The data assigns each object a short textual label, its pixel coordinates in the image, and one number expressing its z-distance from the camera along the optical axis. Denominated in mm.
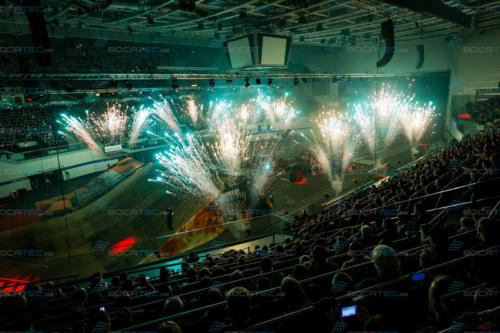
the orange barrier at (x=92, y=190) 13180
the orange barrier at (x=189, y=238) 11039
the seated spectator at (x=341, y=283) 2578
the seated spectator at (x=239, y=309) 2154
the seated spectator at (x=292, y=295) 2369
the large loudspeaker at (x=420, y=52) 16266
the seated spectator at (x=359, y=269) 3208
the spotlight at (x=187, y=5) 6809
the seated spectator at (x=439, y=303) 2031
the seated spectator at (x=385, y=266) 2580
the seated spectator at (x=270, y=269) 3738
